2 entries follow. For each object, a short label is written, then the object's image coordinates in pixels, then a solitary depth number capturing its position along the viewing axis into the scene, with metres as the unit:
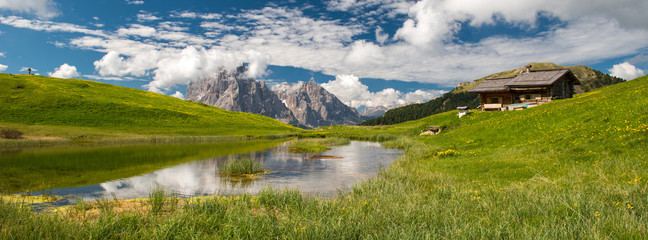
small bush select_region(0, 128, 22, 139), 53.00
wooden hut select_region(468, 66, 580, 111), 53.66
